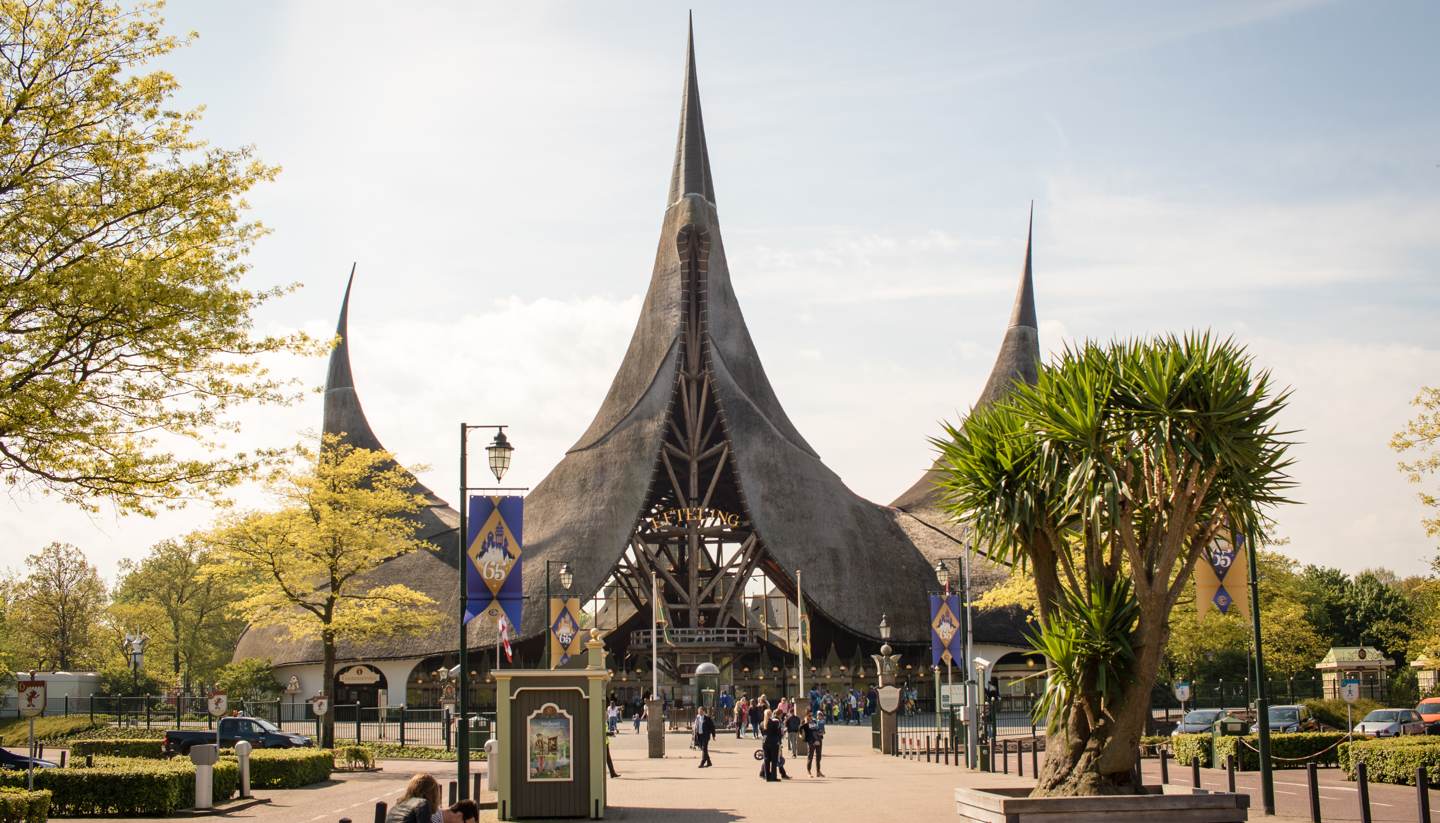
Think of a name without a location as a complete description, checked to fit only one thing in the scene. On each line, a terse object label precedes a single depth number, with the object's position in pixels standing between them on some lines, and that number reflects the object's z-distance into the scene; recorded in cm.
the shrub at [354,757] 3203
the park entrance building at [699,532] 6088
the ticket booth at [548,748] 1892
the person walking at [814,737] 2786
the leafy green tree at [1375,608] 7038
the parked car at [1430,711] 3351
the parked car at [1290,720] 3428
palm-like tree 1422
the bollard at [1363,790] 1517
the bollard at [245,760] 2431
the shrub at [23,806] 1570
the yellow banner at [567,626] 3812
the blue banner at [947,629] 3206
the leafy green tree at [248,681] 6231
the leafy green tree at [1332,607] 7231
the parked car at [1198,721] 3512
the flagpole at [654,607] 4925
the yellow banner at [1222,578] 2138
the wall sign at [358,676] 4889
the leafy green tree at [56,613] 6912
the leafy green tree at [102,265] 1630
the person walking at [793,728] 3228
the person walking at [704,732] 3147
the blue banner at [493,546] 2123
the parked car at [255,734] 3569
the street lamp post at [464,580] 1850
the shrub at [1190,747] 2783
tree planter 1322
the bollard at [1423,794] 1473
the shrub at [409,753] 3700
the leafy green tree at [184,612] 7456
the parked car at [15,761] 2580
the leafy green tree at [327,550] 3862
